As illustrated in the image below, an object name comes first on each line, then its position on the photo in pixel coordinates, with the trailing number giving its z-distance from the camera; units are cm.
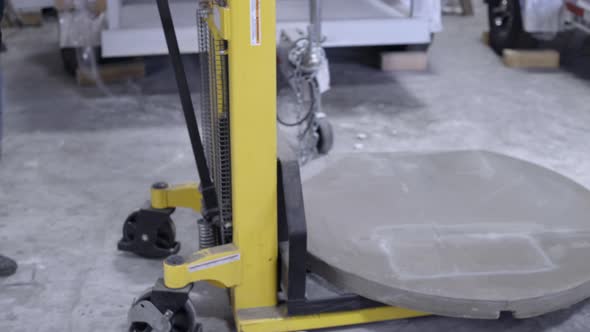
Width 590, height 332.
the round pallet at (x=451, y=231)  215
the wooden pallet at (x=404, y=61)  523
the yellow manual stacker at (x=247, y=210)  197
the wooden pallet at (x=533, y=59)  531
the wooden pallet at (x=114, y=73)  488
